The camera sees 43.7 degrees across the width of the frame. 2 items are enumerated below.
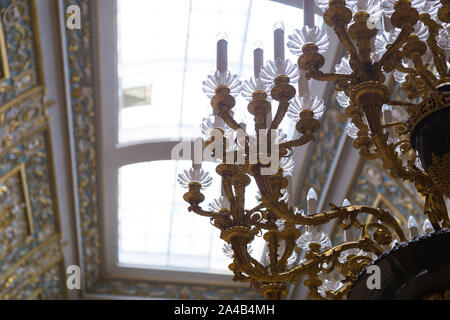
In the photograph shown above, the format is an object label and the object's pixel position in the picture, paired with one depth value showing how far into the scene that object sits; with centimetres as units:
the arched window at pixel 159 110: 608
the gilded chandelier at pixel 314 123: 219
